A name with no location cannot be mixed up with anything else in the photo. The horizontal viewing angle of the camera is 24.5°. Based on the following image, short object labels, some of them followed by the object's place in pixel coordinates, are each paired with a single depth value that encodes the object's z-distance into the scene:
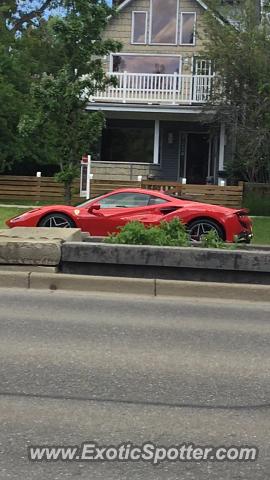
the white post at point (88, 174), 17.99
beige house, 26.82
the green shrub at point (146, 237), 9.36
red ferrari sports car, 12.96
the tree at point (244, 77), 20.36
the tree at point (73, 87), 17.64
